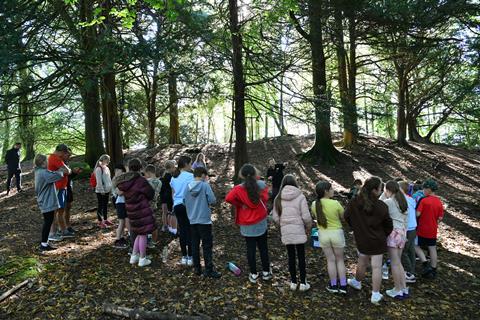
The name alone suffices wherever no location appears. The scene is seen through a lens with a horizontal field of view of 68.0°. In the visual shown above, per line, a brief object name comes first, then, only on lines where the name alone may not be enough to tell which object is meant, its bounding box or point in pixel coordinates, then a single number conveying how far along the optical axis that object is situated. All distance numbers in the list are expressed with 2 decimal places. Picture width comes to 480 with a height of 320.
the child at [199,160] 8.09
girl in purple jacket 5.92
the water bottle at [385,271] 6.26
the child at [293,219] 5.26
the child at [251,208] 5.37
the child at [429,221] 6.30
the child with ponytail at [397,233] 5.29
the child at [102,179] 7.88
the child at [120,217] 6.91
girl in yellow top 5.24
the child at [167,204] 7.70
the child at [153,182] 6.82
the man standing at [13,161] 12.34
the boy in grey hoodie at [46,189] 6.48
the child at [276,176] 9.48
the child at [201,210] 5.63
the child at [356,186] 7.87
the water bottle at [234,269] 5.95
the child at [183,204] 6.17
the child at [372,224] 5.04
